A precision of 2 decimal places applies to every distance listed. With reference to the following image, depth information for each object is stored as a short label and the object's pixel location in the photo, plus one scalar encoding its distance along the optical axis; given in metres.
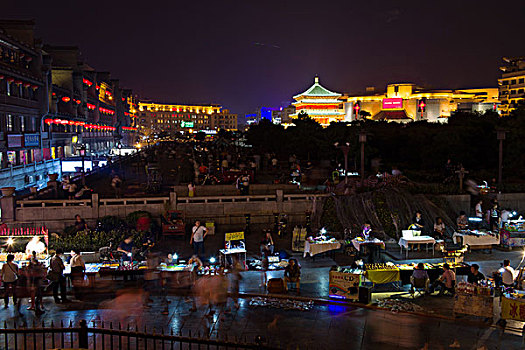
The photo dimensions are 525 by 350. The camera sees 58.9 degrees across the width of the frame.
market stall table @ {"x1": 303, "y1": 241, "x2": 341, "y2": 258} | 14.44
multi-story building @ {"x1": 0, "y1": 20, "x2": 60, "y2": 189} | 33.75
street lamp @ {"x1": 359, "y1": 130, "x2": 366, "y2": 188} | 20.47
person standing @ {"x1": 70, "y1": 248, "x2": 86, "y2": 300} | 11.52
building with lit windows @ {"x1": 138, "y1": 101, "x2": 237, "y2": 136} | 183.00
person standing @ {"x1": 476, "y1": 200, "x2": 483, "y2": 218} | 18.17
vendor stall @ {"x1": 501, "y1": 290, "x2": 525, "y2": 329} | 9.30
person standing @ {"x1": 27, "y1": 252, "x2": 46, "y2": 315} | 10.26
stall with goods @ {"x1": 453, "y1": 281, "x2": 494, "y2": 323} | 9.77
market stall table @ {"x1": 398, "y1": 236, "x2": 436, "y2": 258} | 14.77
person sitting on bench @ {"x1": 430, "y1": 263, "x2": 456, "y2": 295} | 11.18
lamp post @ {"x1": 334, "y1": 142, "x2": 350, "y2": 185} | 21.70
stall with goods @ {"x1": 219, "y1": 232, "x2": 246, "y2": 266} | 13.87
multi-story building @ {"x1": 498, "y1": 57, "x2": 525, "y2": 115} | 90.69
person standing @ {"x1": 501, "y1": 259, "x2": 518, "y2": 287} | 10.44
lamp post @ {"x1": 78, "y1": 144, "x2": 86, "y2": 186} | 28.03
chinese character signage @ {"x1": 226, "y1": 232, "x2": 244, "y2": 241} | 14.06
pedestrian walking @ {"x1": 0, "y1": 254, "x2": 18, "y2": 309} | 10.45
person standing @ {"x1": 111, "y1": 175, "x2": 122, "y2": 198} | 21.72
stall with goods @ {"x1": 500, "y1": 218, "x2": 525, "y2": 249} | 15.38
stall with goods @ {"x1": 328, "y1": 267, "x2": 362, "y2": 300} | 10.91
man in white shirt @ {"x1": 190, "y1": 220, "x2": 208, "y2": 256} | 14.84
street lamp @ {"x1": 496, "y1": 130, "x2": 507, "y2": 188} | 20.08
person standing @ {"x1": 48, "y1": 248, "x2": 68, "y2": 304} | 10.83
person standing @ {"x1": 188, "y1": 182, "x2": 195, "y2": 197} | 20.80
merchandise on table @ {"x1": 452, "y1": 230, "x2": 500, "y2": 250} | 15.09
